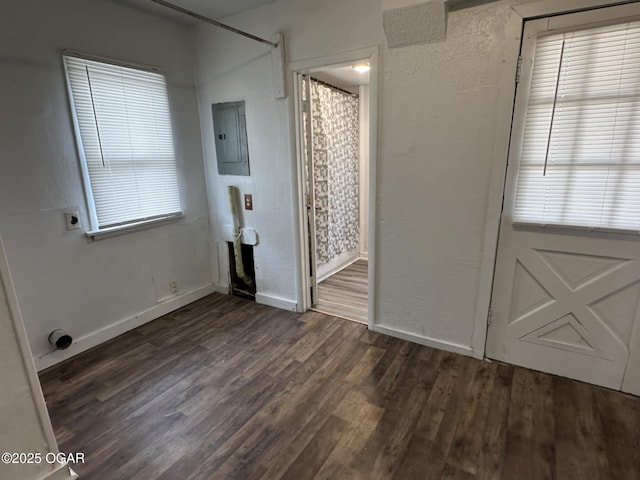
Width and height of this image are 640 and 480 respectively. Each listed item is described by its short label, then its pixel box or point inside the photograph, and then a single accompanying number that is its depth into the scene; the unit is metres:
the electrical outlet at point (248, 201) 3.10
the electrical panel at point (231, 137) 2.96
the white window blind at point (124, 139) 2.38
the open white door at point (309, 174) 2.70
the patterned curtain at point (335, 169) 3.47
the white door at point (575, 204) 1.72
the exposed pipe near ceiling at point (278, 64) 2.55
